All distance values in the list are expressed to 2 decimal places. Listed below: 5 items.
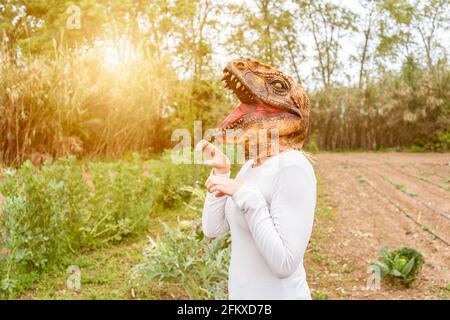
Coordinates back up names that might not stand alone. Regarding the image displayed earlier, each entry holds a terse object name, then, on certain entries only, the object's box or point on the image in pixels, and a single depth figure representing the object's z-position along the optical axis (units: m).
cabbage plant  4.04
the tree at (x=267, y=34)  13.89
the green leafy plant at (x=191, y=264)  3.44
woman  1.25
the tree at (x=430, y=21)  13.91
